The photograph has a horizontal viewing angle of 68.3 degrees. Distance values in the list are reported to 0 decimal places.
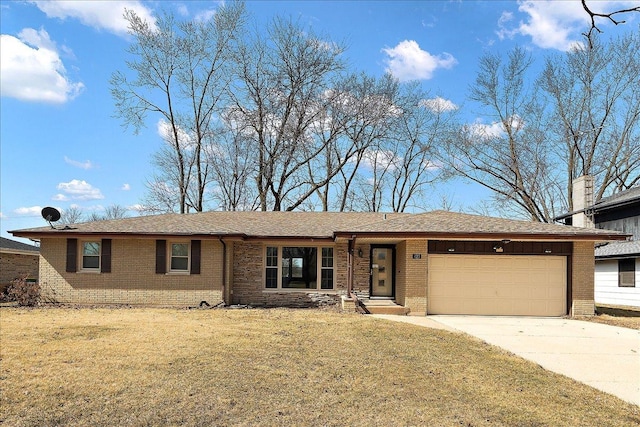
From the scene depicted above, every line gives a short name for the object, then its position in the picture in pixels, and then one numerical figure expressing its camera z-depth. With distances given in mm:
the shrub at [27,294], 15297
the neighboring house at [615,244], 19250
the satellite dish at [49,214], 15844
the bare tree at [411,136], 31703
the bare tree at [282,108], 28422
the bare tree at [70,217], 56562
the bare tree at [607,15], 3013
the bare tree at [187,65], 27969
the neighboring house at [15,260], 21250
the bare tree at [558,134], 27469
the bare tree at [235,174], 30750
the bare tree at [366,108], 30094
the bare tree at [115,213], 55800
